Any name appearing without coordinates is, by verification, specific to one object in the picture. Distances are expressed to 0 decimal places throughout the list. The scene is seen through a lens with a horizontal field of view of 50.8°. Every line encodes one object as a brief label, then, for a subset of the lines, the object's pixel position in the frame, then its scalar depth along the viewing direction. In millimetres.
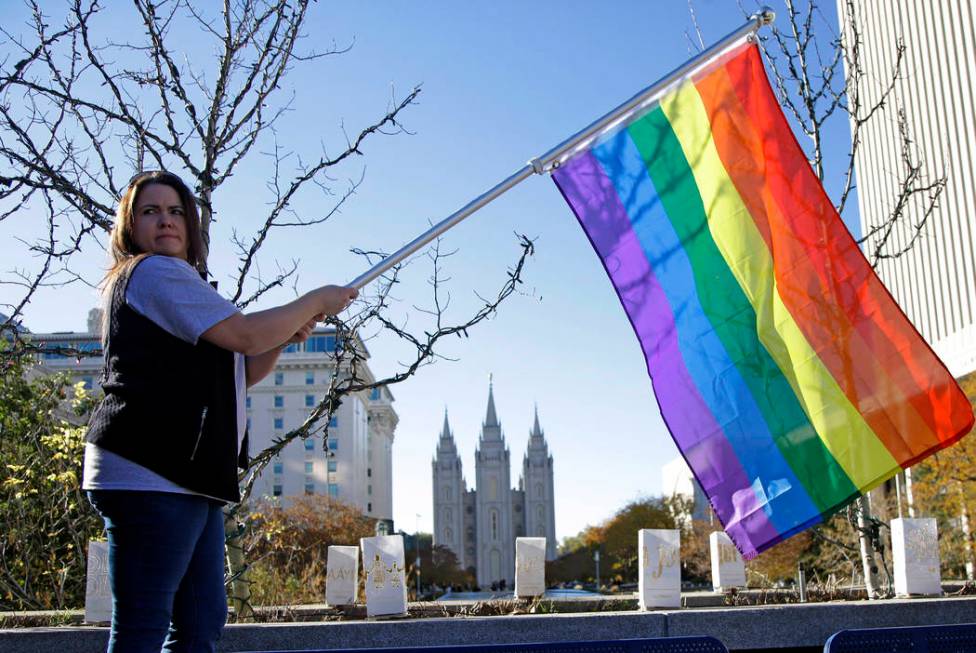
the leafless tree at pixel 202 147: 7414
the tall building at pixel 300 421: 86562
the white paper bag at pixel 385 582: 6730
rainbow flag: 4141
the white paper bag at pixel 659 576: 6867
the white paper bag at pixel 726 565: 7609
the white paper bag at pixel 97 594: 6559
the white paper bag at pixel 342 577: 7375
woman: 2471
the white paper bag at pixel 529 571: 7289
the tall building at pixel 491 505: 141375
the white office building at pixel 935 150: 42781
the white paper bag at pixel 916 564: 7422
